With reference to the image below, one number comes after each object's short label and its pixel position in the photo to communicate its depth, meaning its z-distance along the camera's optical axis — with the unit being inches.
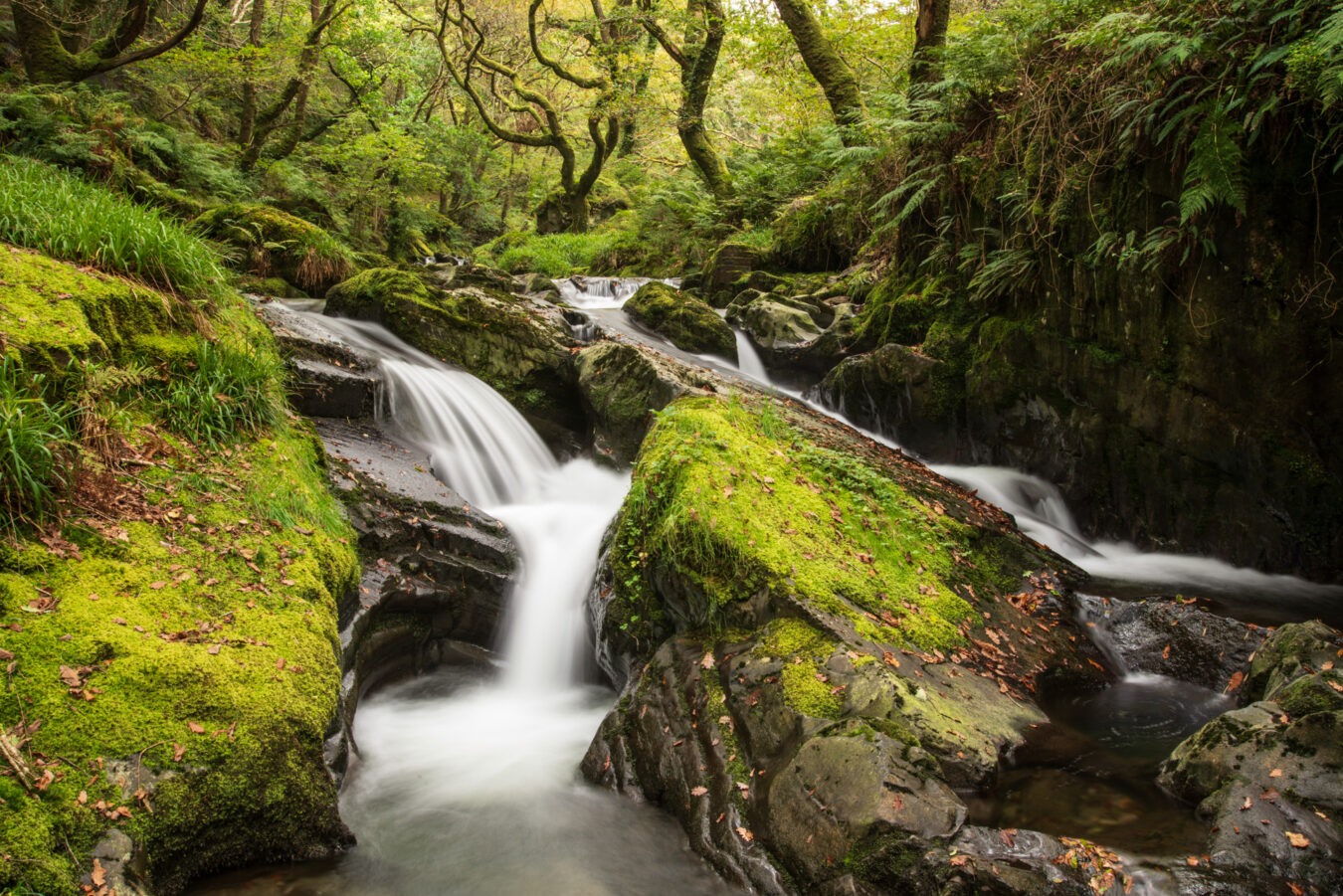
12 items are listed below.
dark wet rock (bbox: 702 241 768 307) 549.6
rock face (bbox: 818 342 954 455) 339.3
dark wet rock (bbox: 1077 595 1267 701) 189.3
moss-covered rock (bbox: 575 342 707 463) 307.6
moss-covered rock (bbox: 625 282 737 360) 443.5
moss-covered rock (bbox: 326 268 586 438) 357.1
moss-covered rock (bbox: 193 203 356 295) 419.2
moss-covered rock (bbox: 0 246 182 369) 145.6
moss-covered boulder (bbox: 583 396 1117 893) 116.7
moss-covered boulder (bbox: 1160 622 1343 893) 109.5
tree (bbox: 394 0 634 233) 627.2
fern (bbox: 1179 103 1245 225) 193.9
